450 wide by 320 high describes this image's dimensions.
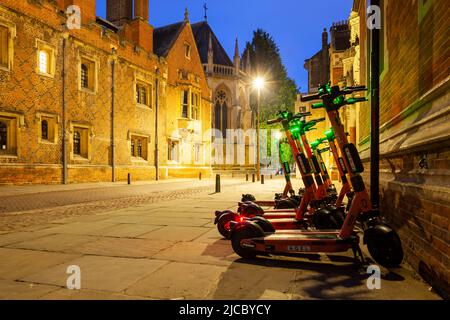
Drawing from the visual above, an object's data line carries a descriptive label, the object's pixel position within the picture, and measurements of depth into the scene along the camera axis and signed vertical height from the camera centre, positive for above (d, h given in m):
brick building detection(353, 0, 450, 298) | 2.60 +0.22
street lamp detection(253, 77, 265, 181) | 20.38 +1.69
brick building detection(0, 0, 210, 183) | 15.49 +3.85
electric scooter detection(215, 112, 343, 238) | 4.53 -0.78
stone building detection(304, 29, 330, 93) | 45.41 +13.76
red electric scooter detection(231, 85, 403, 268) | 3.10 -0.79
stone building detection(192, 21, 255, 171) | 43.97 +8.46
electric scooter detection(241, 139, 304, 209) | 6.53 -0.82
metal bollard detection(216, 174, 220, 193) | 13.61 -0.97
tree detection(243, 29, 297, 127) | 56.09 +15.90
